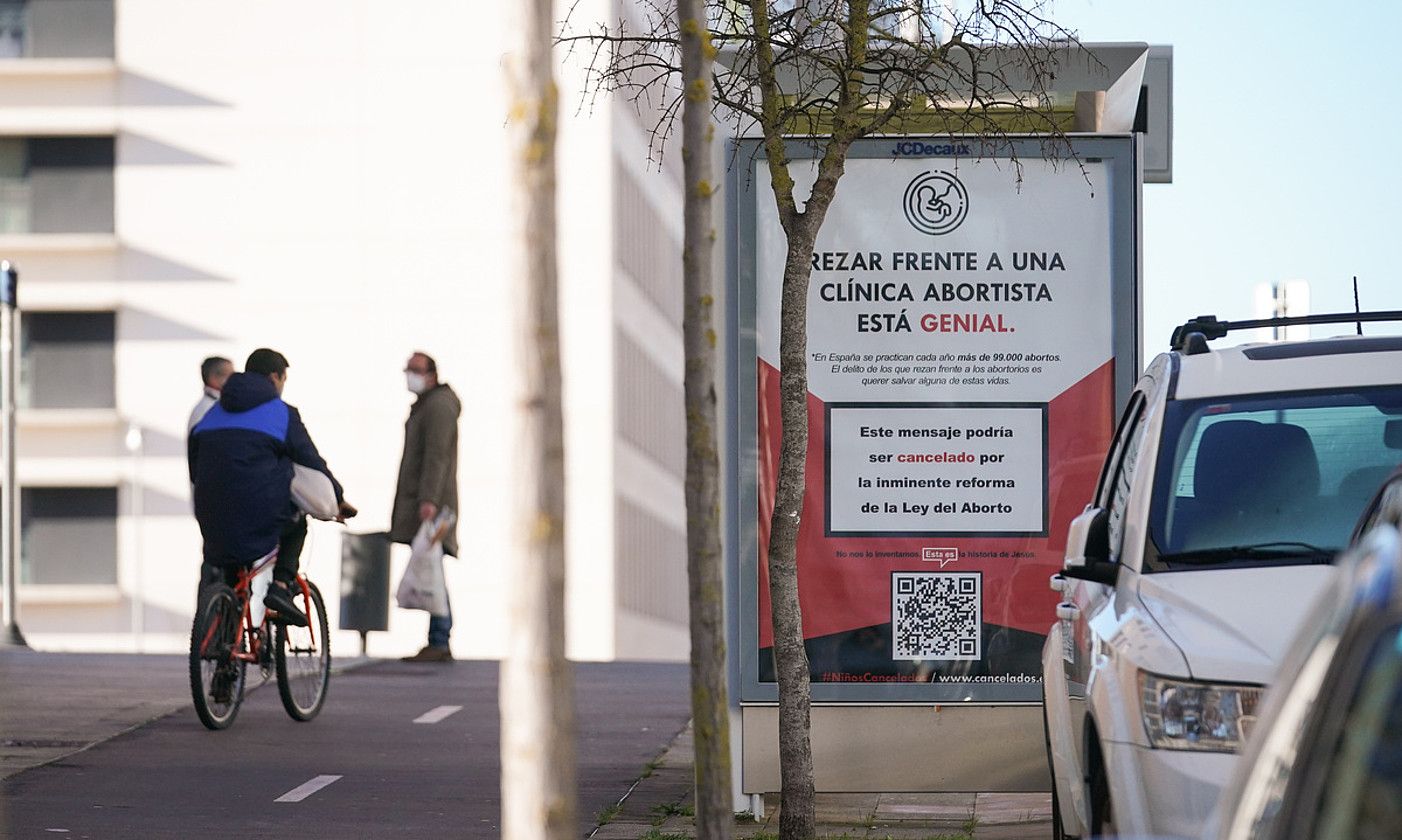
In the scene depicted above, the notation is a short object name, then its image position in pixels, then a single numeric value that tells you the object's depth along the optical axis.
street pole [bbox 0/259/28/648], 41.99
